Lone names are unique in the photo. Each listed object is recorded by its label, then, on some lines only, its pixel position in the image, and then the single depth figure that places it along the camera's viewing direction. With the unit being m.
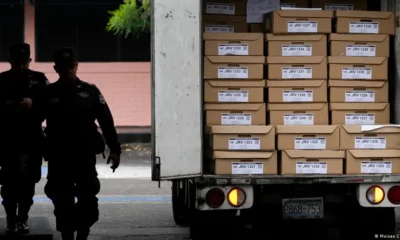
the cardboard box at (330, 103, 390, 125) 15.45
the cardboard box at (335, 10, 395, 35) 15.57
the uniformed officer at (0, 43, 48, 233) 15.80
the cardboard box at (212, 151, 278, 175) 14.69
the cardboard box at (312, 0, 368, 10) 16.70
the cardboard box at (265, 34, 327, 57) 15.44
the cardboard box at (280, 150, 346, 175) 14.87
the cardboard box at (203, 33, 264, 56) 15.14
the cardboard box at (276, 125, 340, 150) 14.98
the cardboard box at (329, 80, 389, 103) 15.47
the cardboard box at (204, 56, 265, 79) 15.09
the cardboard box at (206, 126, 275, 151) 14.82
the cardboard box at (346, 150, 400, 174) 14.97
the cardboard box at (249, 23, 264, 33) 16.37
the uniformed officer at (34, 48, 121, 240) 14.55
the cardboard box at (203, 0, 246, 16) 16.03
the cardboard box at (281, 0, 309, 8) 16.64
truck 13.82
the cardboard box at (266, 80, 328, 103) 15.34
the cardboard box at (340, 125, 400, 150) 15.06
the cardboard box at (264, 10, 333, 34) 15.41
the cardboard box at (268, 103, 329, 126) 15.33
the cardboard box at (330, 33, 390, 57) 15.55
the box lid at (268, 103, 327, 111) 15.35
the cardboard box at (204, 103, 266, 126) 15.10
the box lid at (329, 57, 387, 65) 15.47
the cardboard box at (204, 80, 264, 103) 15.08
